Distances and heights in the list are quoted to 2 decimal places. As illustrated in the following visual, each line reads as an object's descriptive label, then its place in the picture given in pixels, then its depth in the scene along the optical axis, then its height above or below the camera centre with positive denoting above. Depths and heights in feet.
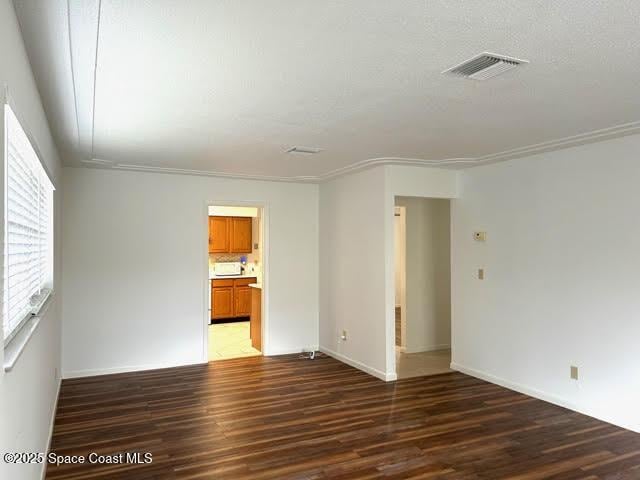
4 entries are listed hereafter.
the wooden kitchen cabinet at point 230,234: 30.32 +0.81
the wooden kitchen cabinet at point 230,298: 29.48 -3.29
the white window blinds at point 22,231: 6.84 +0.30
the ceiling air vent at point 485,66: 7.50 +3.03
